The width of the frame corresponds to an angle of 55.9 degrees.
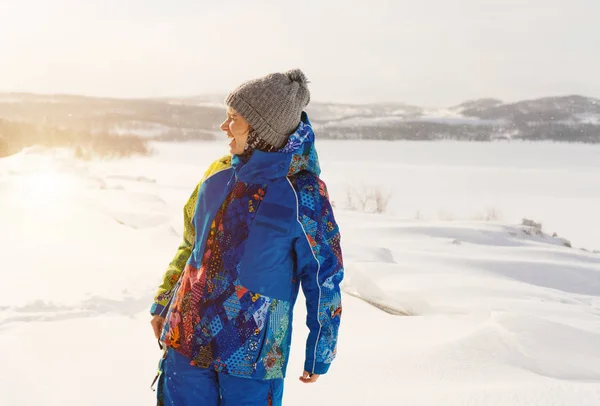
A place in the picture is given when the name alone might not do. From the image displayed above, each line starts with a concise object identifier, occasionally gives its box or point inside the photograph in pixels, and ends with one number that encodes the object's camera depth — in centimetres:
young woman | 143
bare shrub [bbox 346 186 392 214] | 1558
